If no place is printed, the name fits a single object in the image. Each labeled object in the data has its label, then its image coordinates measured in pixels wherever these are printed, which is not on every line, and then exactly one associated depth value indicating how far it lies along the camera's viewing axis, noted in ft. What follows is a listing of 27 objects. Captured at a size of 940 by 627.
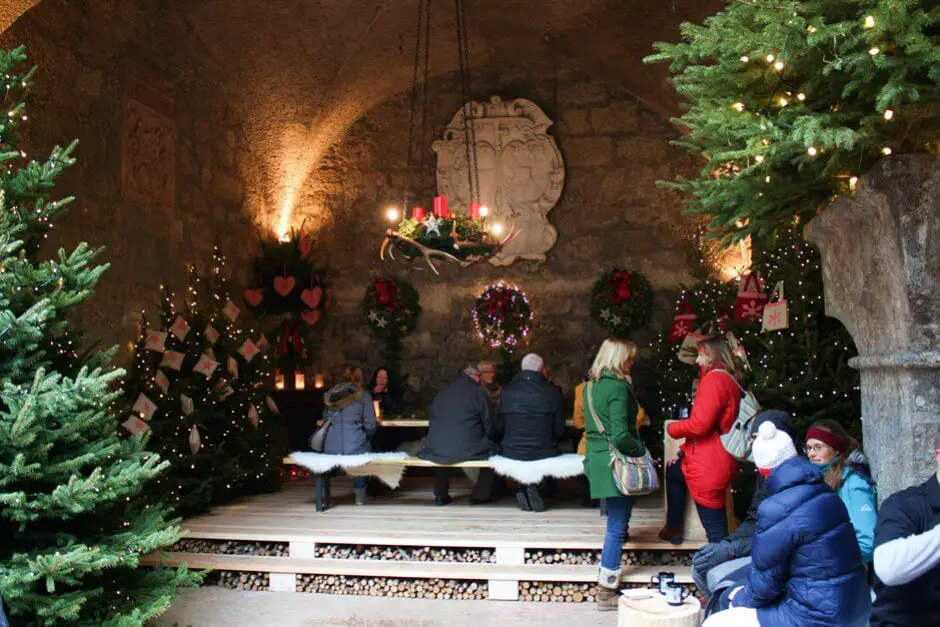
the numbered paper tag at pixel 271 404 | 25.58
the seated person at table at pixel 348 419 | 22.08
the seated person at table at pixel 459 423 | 21.63
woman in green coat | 15.96
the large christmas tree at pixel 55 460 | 11.09
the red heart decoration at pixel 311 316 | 30.27
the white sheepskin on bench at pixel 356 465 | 21.54
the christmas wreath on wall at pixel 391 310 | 30.17
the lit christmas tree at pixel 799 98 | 9.88
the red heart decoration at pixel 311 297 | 29.81
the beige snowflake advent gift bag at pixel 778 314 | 17.78
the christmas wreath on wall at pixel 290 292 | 28.60
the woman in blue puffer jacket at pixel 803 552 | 9.52
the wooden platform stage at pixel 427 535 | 17.48
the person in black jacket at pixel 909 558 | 9.35
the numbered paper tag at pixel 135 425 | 19.40
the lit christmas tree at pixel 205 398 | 21.03
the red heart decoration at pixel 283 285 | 28.84
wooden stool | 11.60
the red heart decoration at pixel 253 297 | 27.89
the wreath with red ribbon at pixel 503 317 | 29.40
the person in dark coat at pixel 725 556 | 12.98
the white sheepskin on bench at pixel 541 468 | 20.67
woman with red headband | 12.30
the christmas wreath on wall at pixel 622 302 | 28.78
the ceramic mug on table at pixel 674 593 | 12.04
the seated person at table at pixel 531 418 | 21.29
